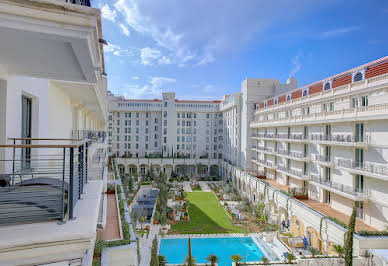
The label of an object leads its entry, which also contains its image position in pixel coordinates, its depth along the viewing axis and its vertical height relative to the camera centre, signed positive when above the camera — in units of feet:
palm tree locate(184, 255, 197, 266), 40.00 -26.63
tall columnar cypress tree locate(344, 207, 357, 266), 40.16 -19.96
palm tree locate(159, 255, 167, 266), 47.07 -26.51
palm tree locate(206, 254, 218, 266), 48.67 -27.13
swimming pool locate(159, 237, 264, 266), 58.23 -31.52
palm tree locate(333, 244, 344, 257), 44.78 -22.81
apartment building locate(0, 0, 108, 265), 8.01 -1.59
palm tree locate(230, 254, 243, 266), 46.94 -25.83
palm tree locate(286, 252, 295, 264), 47.69 -25.99
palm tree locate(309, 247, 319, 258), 49.13 -25.81
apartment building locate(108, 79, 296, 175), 166.20 +5.92
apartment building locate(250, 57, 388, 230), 54.08 -1.58
